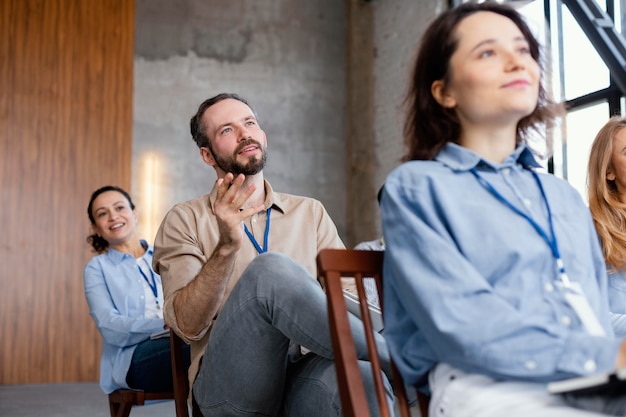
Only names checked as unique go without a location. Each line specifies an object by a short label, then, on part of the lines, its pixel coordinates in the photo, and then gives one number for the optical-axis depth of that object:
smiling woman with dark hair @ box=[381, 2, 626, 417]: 1.05
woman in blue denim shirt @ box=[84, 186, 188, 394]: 2.75
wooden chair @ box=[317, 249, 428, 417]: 1.25
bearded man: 1.61
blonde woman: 2.19
